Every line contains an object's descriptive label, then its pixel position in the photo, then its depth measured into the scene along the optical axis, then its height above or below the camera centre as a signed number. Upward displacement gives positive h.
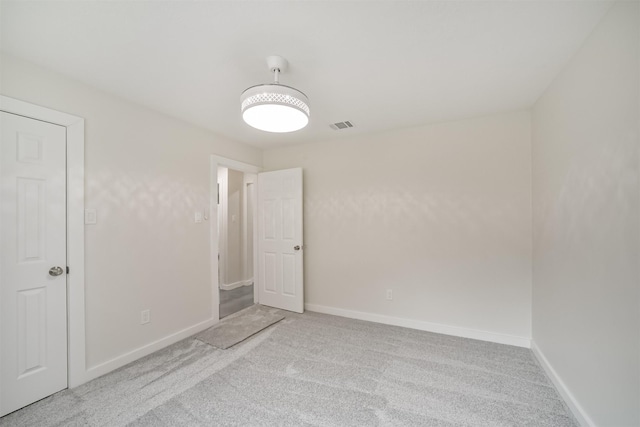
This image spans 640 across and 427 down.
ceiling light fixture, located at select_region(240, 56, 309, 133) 1.67 +0.71
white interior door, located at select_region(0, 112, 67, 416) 1.74 -0.33
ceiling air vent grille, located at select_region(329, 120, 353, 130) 3.04 +1.06
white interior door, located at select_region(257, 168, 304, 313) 3.69 -0.37
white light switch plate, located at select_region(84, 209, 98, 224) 2.12 +0.00
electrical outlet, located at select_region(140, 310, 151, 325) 2.49 -0.97
